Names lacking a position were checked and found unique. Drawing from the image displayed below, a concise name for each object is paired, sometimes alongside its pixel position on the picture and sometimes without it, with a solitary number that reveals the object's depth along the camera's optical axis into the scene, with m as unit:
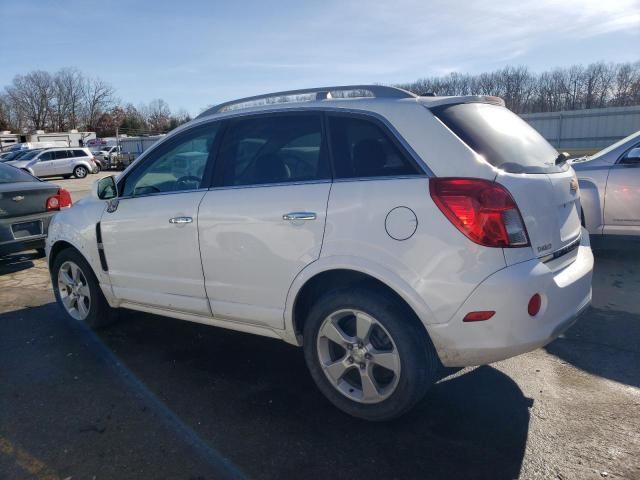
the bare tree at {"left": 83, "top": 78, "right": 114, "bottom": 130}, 108.25
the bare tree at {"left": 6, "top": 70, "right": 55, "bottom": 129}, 106.12
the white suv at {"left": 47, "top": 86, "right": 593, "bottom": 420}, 2.54
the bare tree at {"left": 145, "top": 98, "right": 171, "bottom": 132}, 92.96
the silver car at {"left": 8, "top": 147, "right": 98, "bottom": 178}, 29.98
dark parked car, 6.46
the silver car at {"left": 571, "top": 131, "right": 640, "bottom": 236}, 5.64
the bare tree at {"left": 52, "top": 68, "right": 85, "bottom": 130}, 108.25
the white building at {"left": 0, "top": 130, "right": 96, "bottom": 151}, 65.06
